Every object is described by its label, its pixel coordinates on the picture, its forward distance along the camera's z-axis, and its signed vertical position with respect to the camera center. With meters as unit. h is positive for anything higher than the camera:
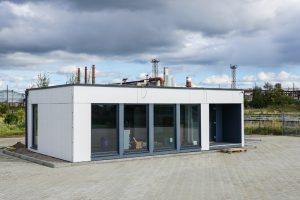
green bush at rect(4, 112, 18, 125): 34.19 -0.63
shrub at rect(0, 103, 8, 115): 42.17 +0.25
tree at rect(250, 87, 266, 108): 74.28 +2.07
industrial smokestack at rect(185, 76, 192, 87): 19.39 +1.40
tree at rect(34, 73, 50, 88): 37.28 +2.80
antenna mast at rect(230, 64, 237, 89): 57.78 +5.76
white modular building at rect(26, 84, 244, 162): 15.24 -0.36
